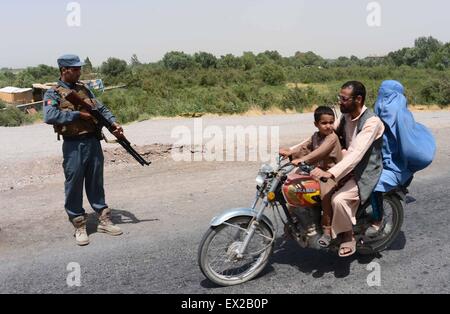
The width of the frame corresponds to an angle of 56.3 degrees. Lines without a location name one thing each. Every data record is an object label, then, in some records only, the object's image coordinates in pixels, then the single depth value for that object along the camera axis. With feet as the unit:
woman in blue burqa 13.14
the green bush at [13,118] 51.18
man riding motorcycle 12.10
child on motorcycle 11.91
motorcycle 11.90
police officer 15.05
